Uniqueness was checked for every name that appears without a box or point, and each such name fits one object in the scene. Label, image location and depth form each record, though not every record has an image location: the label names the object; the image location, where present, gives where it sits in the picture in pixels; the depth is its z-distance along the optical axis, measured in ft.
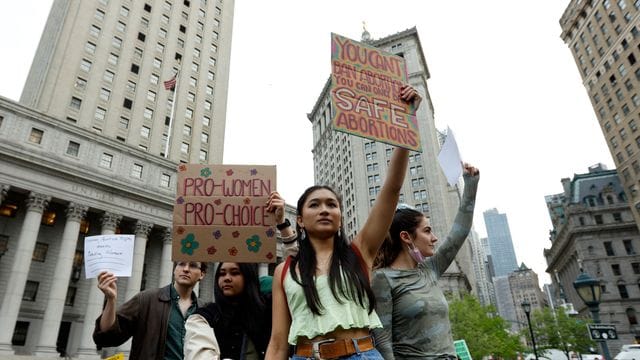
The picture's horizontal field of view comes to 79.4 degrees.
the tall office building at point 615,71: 201.46
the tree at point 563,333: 179.83
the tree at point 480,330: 133.80
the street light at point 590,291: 33.42
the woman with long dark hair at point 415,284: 10.80
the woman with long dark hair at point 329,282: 7.81
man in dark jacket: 13.67
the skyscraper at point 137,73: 133.49
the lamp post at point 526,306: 83.11
